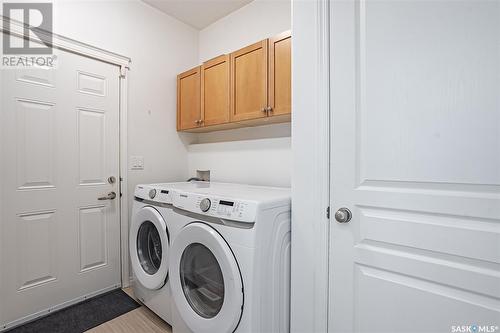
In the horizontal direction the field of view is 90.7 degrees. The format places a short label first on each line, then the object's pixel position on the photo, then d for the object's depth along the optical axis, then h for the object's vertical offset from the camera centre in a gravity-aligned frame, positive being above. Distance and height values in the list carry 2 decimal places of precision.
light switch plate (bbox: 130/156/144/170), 2.34 +0.03
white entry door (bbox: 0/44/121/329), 1.72 -0.15
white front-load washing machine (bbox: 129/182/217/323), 1.65 -0.60
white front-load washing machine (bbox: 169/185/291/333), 1.16 -0.50
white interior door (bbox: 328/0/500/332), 0.89 +0.00
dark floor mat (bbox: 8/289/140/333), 1.71 -1.12
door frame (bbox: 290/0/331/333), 1.22 +0.00
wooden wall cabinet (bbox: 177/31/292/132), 1.77 +0.64
